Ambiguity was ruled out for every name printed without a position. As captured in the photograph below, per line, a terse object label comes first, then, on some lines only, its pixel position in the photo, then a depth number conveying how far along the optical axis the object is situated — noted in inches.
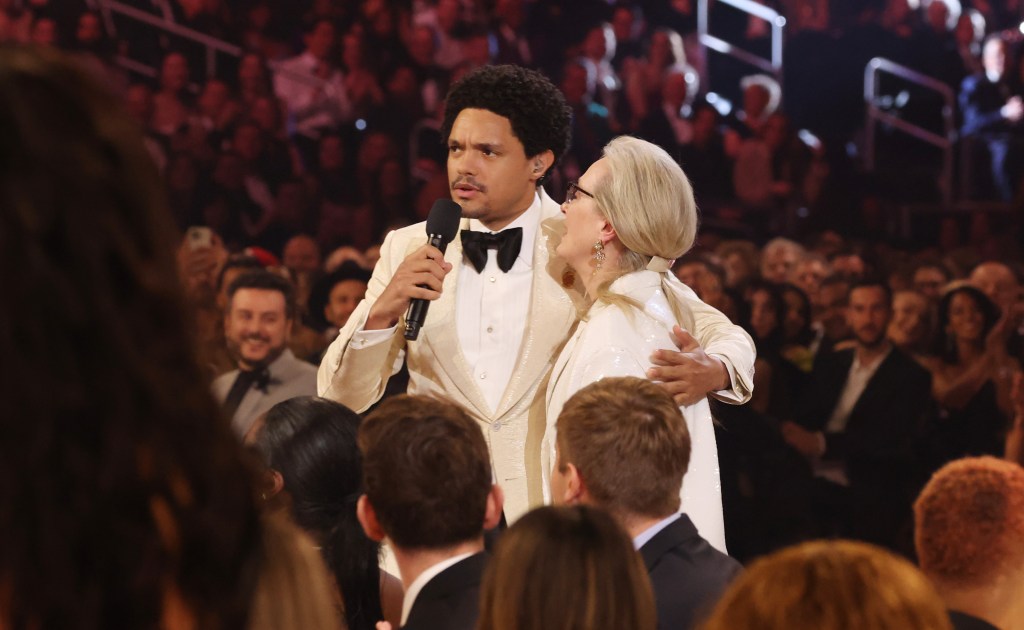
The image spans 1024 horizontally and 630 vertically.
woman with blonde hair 201.3
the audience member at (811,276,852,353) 433.7
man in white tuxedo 218.1
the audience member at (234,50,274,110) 603.2
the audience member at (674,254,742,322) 392.2
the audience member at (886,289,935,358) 398.3
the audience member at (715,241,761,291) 498.9
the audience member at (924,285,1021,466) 366.0
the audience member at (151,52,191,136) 583.2
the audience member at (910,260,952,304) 482.6
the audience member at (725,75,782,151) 655.1
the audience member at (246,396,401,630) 170.6
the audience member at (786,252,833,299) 481.4
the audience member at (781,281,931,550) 354.6
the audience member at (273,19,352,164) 612.1
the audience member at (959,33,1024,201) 673.6
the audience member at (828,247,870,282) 505.2
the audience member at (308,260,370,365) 390.6
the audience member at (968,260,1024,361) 413.9
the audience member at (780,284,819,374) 396.5
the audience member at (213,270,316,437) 329.7
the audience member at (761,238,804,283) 501.0
